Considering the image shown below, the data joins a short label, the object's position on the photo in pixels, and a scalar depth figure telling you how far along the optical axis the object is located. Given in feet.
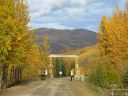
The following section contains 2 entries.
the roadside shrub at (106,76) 134.21
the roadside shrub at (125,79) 118.49
